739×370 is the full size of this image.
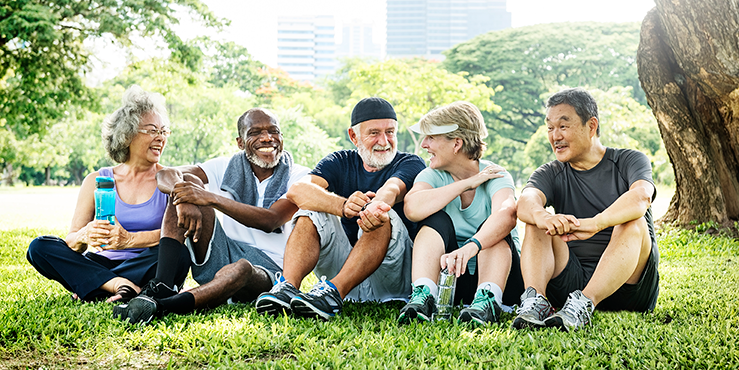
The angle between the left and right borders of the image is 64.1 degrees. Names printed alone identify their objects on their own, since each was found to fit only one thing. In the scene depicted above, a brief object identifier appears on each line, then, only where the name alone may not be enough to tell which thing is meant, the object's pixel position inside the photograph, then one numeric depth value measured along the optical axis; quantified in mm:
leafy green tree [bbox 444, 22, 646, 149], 32281
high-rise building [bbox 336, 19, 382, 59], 184875
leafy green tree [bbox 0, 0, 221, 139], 11180
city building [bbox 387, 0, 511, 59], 135750
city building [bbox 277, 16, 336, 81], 134250
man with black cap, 3139
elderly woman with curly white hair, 3559
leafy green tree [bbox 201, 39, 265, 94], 38844
